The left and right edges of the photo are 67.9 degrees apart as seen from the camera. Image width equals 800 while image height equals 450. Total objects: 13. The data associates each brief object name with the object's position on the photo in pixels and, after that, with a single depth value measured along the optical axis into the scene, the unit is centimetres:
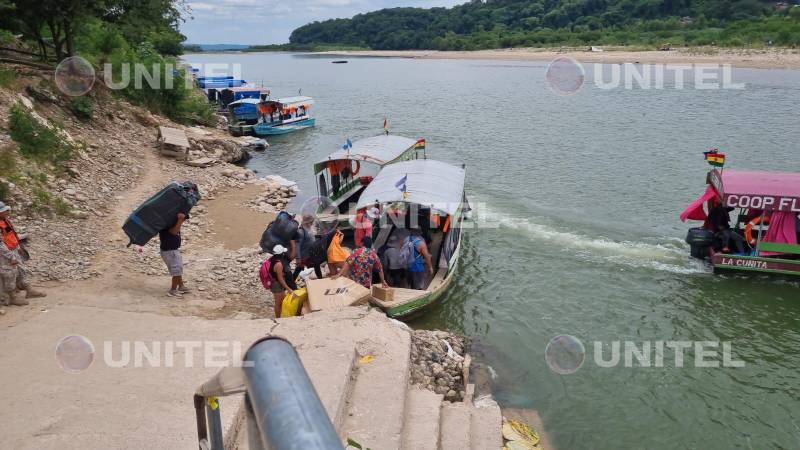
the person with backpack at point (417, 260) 1136
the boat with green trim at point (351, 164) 1636
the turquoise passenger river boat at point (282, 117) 3432
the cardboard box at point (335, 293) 933
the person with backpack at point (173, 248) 994
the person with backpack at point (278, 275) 960
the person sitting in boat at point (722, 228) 1369
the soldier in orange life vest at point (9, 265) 839
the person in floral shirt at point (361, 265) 1041
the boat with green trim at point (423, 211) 1113
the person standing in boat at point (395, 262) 1131
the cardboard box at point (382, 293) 1054
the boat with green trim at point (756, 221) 1255
